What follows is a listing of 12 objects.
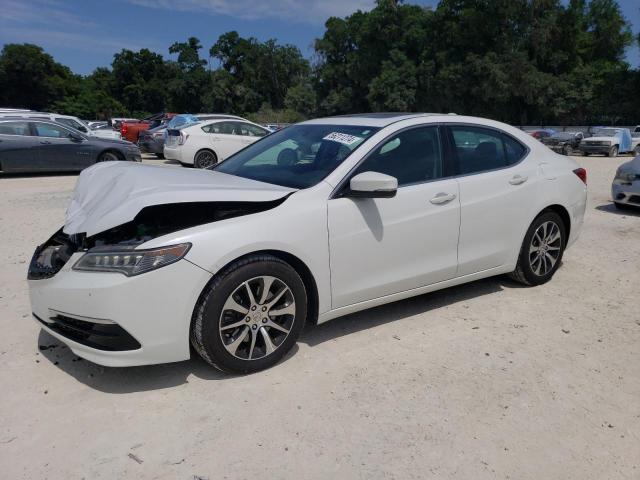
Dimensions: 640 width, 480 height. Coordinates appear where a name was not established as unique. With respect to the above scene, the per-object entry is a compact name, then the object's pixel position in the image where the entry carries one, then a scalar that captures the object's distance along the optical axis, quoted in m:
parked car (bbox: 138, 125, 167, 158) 19.30
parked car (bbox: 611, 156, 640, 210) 8.82
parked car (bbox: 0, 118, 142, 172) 13.45
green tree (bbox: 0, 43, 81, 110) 73.62
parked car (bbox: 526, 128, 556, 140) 27.73
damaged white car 3.06
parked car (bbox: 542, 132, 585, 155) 26.08
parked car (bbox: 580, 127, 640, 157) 24.45
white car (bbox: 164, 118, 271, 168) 15.04
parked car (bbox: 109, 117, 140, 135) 28.79
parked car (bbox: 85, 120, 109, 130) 31.25
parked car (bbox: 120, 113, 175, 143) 24.60
